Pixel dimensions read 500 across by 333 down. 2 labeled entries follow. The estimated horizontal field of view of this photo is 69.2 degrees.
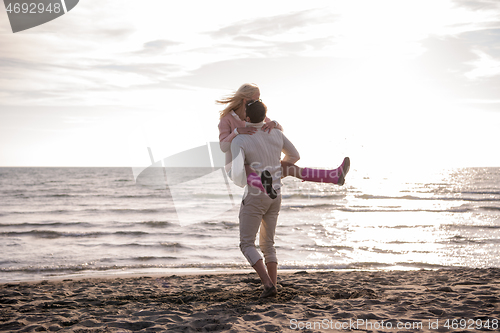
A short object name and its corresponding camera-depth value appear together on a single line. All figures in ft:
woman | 11.96
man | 11.77
